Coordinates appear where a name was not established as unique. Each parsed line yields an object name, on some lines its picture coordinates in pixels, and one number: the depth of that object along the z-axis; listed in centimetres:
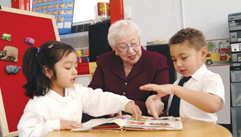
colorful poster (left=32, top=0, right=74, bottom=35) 403
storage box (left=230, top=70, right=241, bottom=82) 271
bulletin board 221
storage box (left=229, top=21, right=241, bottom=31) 275
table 77
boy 99
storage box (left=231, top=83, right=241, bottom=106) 273
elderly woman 160
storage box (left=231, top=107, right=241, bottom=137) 273
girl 110
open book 86
